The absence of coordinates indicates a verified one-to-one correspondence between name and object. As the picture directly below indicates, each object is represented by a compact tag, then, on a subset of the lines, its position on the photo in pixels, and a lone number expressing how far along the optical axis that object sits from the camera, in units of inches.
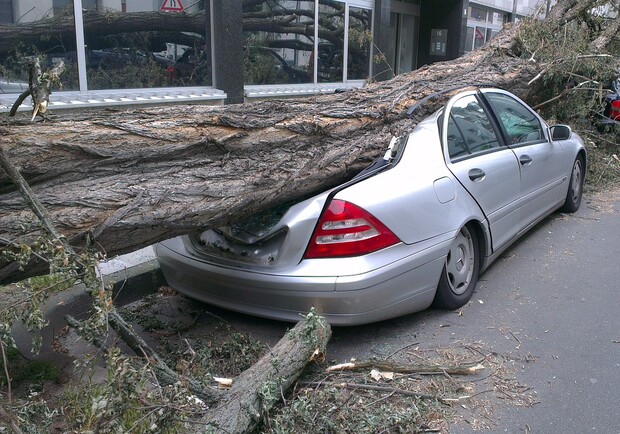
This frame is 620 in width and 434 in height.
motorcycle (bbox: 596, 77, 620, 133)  389.7
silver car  157.4
